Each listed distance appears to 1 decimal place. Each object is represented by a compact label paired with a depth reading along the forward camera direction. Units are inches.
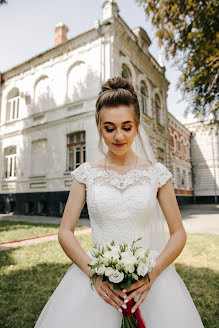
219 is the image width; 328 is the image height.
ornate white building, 479.5
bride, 57.1
